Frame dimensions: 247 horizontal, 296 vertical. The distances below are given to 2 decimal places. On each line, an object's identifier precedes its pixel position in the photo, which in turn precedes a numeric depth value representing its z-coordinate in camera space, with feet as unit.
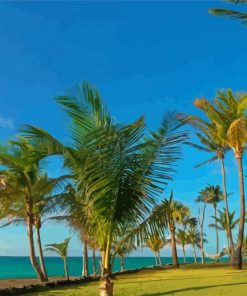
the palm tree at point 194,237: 126.93
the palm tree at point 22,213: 51.28
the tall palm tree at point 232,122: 55.04
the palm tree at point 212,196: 119.56
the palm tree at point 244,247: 123.00
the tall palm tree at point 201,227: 113.22
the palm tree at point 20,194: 46.03
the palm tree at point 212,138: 58.59
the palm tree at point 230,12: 25.68
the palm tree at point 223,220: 108.36
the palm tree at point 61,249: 77.17
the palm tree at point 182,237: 118.62
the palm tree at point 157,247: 109.20
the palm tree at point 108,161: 19.87
